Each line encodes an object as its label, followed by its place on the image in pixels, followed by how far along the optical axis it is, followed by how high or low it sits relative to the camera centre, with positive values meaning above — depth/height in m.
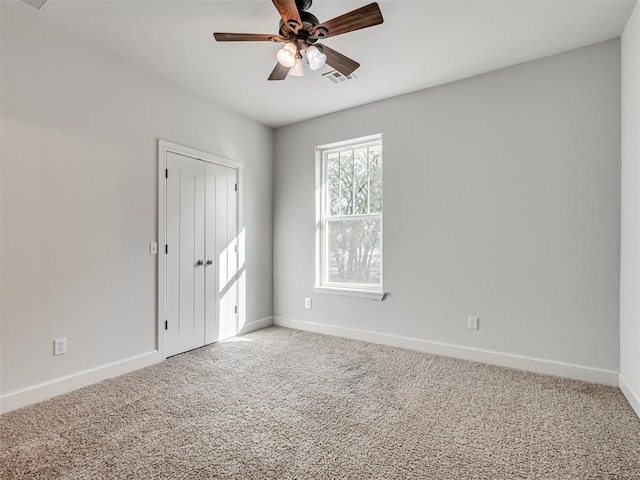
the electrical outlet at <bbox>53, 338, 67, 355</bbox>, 2.48 -0.81
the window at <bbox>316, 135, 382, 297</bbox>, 3.91 +0.28
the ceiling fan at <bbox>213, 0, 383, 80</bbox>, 1.88 +1.27
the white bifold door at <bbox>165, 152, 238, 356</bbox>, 3.33 -0.16
